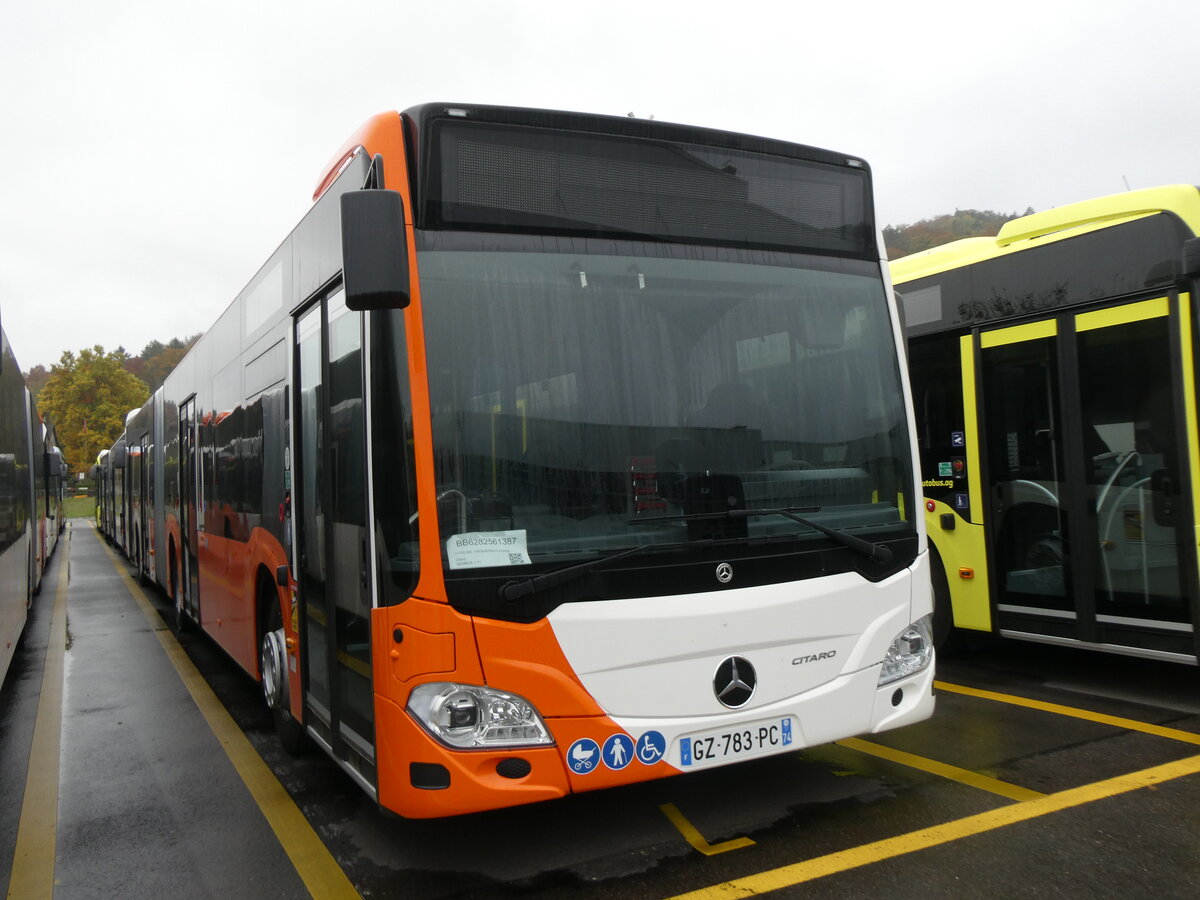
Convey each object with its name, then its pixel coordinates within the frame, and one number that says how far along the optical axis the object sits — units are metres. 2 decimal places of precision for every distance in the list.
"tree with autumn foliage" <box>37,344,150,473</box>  65.06
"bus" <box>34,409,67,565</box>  17.38
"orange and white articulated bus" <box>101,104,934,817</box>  3.32
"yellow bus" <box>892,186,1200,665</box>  5.51
